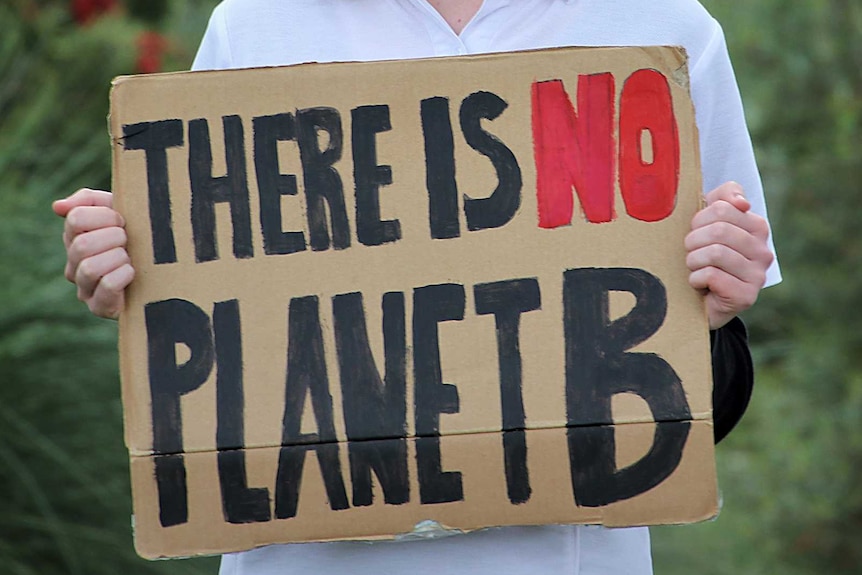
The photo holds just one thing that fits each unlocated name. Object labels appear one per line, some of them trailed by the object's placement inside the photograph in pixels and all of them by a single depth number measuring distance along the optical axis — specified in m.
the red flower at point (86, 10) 9.44
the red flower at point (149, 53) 8.66
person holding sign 3.40
